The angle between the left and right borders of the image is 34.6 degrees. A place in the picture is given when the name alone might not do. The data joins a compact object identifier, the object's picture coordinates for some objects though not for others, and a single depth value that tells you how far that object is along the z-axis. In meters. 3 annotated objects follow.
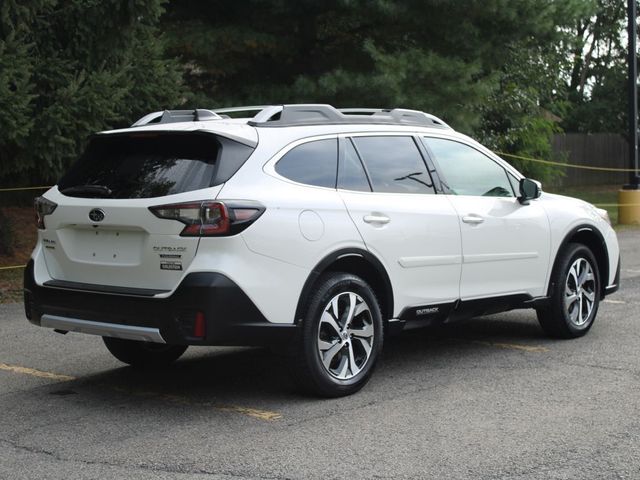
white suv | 5.79
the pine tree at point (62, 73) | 11.38
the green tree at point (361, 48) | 16.36
